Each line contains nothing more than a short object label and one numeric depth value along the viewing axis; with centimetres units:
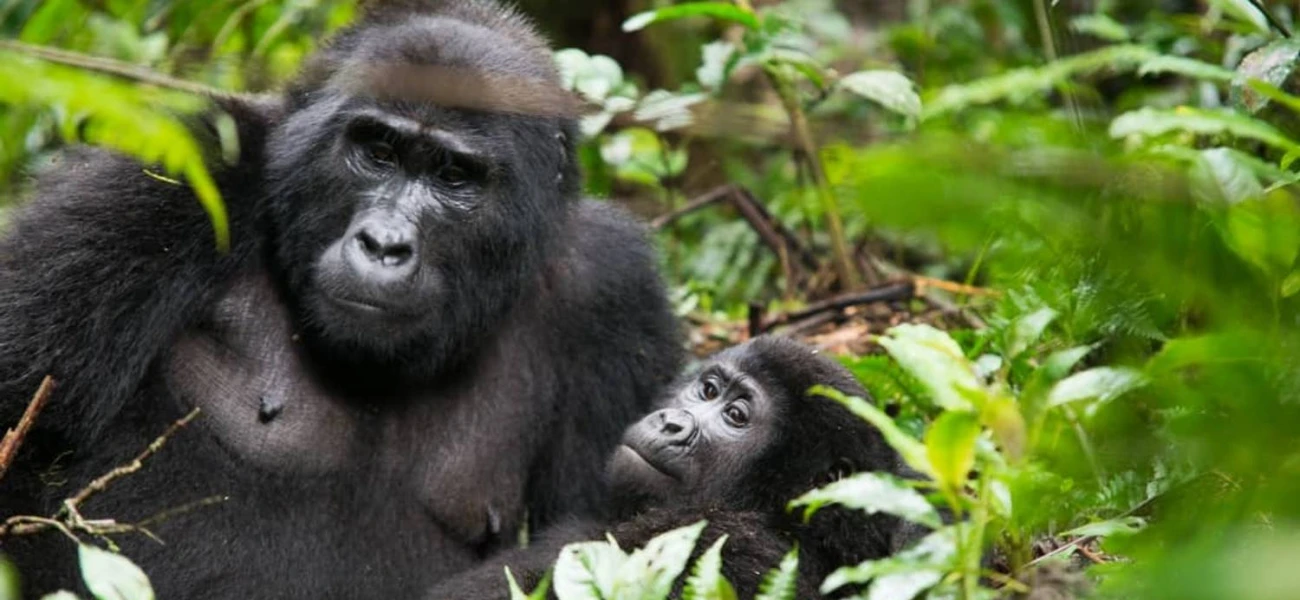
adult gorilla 668
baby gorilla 674
